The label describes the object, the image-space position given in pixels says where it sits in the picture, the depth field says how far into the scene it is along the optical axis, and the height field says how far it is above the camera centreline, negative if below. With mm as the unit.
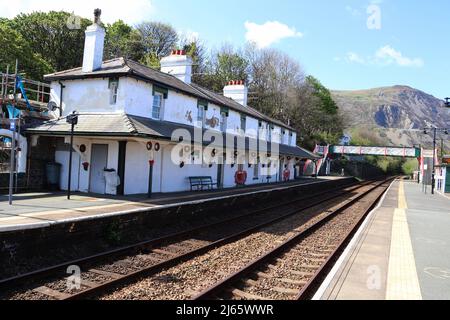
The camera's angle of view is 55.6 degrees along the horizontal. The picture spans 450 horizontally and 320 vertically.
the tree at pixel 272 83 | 53812 +10575
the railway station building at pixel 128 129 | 16031 +1141
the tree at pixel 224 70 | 50250 +11392
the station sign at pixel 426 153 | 56781 +2546
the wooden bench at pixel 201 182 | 20317 -1056
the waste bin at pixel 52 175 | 16656 -828
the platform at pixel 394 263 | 6645 -1877
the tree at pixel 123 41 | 45031 +12493
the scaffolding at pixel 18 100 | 17016 +2157
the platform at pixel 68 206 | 9344 -1444
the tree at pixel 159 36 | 48906 +14359
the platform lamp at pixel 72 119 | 13562 +1141
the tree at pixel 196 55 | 48094 +12411
